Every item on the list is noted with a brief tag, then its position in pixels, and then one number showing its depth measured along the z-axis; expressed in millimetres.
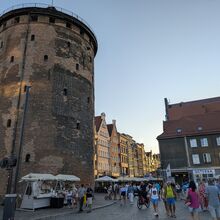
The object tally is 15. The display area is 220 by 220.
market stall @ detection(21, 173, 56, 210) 15824
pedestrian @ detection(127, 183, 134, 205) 19805
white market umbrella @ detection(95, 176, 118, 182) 30595
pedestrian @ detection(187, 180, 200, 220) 7781
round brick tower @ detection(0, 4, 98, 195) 22016
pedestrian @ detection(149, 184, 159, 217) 12125
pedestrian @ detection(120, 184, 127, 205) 19191
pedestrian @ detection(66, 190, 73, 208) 17577
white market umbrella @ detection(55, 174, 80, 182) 18388
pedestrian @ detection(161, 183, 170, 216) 11142
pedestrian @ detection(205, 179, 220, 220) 7291
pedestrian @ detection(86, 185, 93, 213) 14607
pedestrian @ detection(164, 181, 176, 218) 10797
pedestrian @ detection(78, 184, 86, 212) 14731
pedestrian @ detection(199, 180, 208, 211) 10862
